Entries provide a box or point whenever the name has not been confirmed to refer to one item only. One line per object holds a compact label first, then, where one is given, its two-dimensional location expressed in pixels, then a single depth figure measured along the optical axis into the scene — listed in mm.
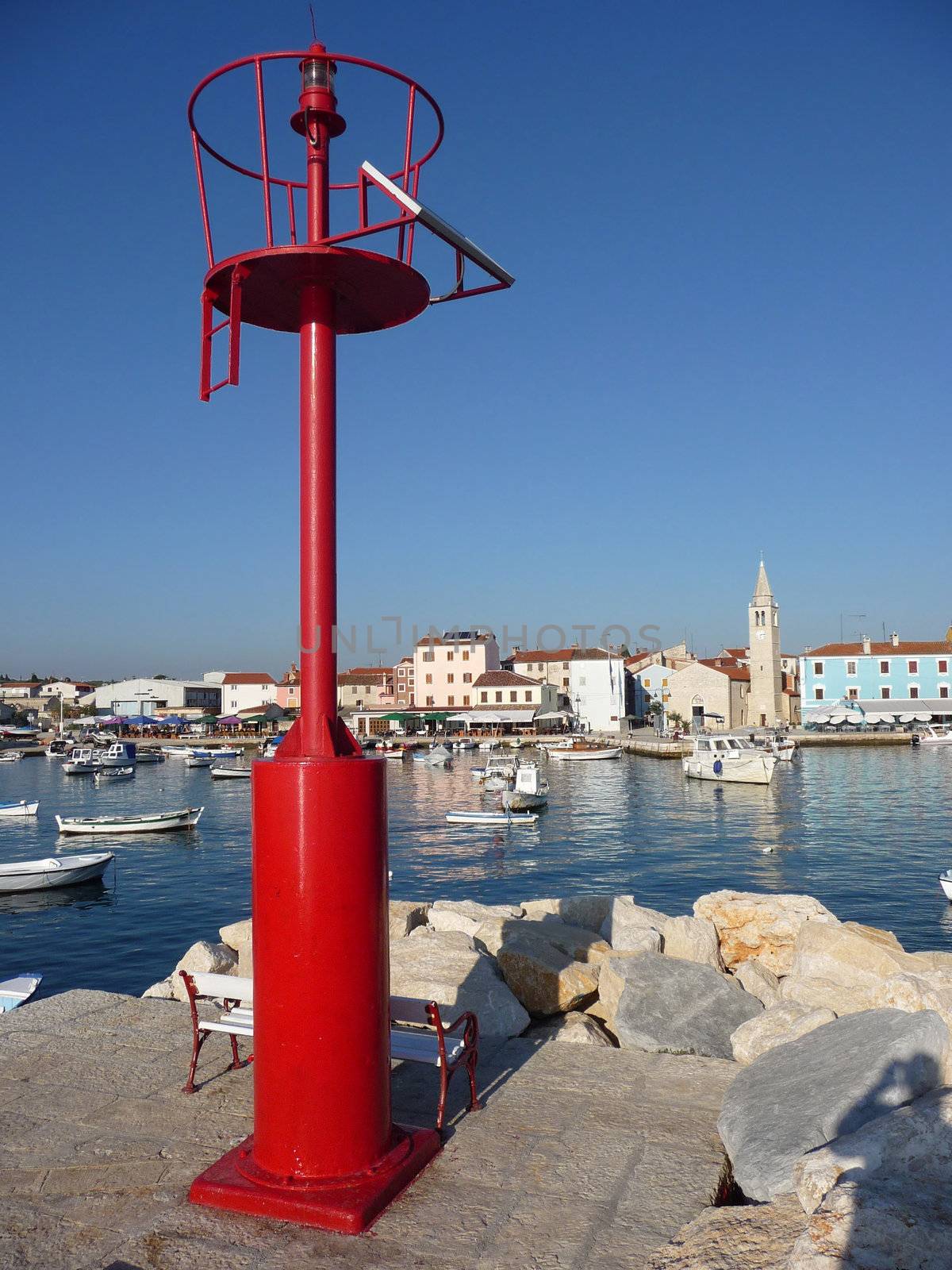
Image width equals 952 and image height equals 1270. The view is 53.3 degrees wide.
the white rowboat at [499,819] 37312
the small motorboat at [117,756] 68625
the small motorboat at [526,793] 40875
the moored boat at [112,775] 61812
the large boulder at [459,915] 11953
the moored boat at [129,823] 36125
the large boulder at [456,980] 7684
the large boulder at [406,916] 11516
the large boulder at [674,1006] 7164
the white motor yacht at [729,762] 49281
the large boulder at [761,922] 10617
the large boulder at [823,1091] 4676
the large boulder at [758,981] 9148
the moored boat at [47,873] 24328
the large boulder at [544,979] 8320
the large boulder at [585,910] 12195
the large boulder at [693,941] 10375
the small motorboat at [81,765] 65188
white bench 5492
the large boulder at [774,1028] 6617
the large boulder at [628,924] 10477
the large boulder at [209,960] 10227
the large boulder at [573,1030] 7496
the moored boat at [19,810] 41375
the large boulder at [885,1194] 3391
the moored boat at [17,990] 12570
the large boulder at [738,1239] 3730
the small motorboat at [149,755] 79688
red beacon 4672
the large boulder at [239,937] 10967
